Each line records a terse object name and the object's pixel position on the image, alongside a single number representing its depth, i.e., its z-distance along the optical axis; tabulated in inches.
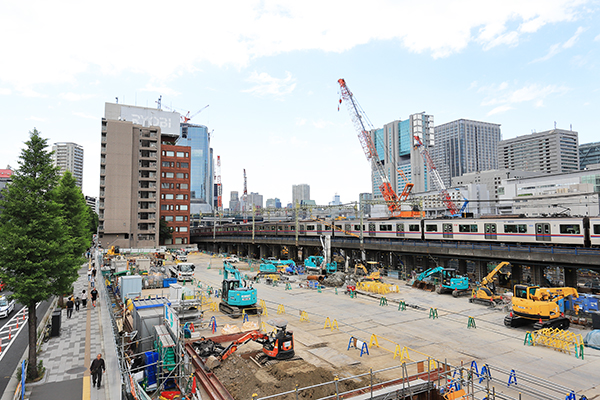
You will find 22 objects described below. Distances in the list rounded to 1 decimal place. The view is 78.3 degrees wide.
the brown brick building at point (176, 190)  3791.8
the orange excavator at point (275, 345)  644.1
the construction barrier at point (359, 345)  727.7
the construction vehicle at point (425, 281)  1503.4
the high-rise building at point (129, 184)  3299.7
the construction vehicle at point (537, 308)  893.8
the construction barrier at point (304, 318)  1013.2
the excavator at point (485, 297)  1210.4
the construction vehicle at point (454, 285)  1373.0
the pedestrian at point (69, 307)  988.6
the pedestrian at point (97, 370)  561.0
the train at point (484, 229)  1390.3
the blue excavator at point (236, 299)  1039.6
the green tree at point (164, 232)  3686.0
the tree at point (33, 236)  595.5
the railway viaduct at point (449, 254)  1374.3
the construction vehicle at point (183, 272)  1652.6
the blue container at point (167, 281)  1471.6
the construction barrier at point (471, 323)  941.2
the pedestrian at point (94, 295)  1138.7
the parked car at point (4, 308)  1053.8
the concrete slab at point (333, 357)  676.1
